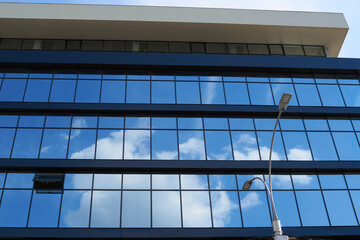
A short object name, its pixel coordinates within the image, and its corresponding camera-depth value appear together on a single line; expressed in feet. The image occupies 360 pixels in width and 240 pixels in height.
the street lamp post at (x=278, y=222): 43.79
